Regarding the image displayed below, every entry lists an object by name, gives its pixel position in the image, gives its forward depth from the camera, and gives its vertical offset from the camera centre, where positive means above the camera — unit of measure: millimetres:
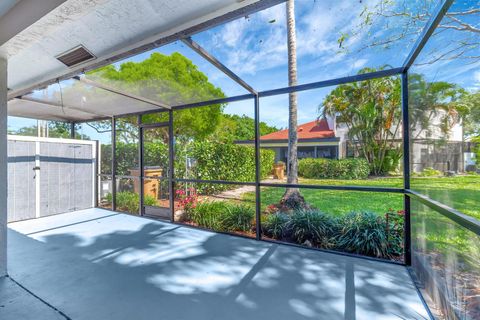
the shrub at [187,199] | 5250 -888
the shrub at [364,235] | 3344 -1119
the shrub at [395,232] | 3343 -1066
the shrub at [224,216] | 4520 -1115
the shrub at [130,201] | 5734 -1003
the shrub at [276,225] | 4082 -1157
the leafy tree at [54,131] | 6454 +895
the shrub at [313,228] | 3797 -1122
